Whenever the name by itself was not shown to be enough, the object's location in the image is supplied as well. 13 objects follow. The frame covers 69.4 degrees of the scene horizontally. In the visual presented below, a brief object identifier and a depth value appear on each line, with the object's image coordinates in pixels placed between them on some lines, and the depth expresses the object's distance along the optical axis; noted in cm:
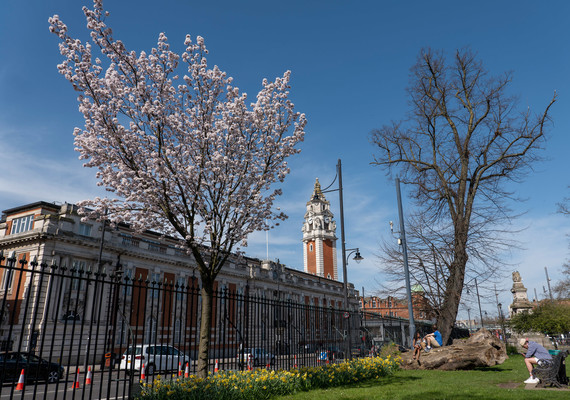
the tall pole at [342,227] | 1755
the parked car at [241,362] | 1021
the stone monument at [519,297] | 3534
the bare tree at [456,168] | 1925
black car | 1549
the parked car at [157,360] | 2017
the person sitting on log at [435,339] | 1762
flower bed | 834
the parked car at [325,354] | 1441
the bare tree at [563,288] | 2955
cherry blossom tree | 1032
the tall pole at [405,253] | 1781
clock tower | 8688
